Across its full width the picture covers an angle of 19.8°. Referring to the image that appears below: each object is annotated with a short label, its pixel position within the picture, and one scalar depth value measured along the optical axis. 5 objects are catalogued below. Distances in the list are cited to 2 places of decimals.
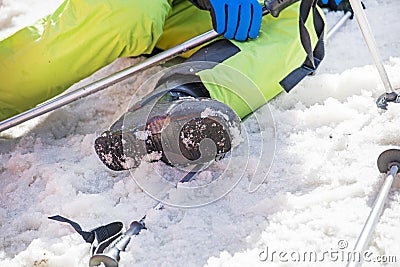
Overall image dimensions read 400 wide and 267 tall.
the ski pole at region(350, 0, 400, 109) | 2.12
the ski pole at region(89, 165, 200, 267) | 1.91
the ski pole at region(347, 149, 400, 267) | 1.87
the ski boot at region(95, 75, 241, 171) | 2.06
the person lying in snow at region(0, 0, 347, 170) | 2.19
